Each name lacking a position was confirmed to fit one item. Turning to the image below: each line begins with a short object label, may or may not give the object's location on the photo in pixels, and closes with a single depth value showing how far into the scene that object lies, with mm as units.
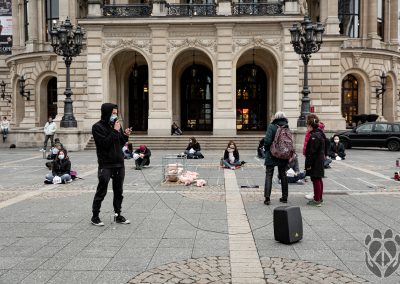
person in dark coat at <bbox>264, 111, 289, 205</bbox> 9609
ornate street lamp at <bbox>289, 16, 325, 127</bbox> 24203
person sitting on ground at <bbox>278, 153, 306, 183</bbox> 12938
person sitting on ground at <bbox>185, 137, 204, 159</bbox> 21094
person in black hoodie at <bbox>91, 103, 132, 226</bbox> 7535
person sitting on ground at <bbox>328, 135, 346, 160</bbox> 20469
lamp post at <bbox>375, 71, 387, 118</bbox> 38188
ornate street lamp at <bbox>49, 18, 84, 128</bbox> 25328
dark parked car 26906
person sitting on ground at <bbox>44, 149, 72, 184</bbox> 13094
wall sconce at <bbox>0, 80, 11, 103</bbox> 47188
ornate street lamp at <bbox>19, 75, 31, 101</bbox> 41284
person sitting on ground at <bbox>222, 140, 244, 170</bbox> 16917
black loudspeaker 6441
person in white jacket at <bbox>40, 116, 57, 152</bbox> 25377
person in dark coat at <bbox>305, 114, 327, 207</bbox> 9326
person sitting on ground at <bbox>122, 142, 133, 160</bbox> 21000
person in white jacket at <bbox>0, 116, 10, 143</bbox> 33125
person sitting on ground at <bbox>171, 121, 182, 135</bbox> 31328
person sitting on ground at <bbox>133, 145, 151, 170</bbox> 16709
